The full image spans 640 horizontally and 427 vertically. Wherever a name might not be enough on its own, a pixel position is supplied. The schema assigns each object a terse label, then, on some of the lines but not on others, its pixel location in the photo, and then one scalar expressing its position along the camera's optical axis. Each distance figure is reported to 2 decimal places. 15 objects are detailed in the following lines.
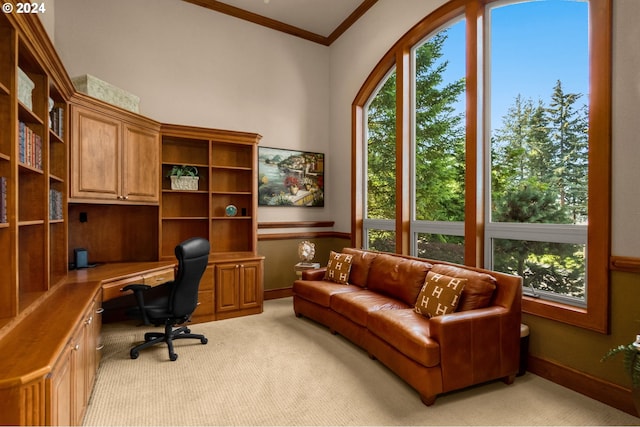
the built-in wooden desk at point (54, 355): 1.24
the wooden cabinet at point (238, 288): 3.98
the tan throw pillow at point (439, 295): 2.58
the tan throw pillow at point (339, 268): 3.94
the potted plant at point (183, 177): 4.09
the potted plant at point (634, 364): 1.85
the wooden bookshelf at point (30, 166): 1.71
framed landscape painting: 4.93
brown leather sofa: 2.22
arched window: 2.39
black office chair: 2.83
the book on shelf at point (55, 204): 2.54
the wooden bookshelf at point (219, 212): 3.99
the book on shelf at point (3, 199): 1.66
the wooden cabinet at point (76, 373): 1.43
